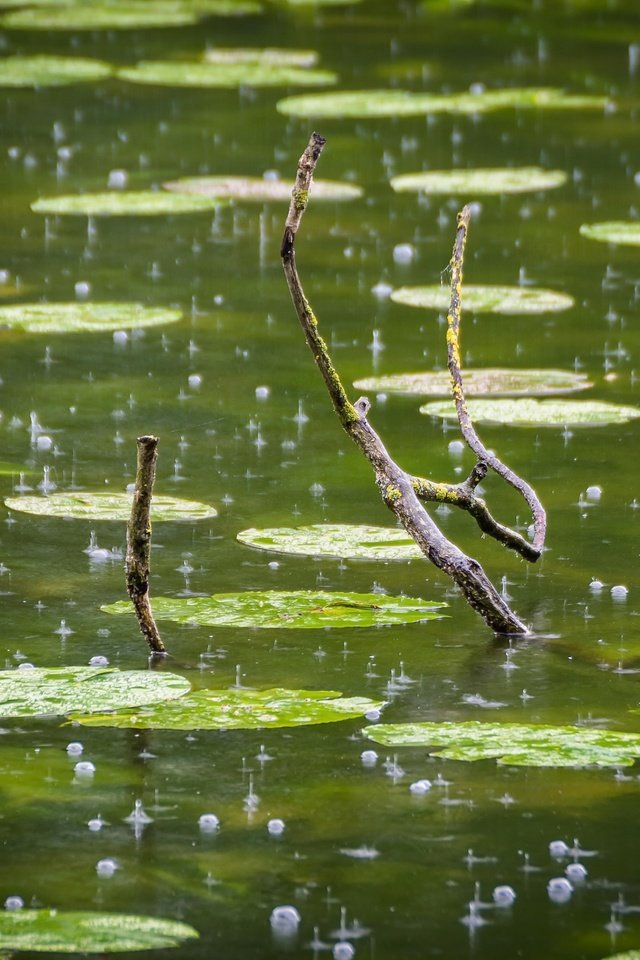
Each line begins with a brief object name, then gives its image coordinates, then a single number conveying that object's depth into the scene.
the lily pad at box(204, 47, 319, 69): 34.44
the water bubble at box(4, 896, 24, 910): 8.16
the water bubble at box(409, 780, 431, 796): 9.47
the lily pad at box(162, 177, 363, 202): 25.55
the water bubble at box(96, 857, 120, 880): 8.56
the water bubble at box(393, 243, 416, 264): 22.66
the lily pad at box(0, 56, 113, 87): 32.41
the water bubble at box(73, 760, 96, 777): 9.70
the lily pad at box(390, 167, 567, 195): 25.91
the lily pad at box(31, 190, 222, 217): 24.66
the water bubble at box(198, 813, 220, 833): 9.09
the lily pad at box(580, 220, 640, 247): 23.23
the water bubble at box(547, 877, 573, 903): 8.40
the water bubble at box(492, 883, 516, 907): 8.33
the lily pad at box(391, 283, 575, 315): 20.58
